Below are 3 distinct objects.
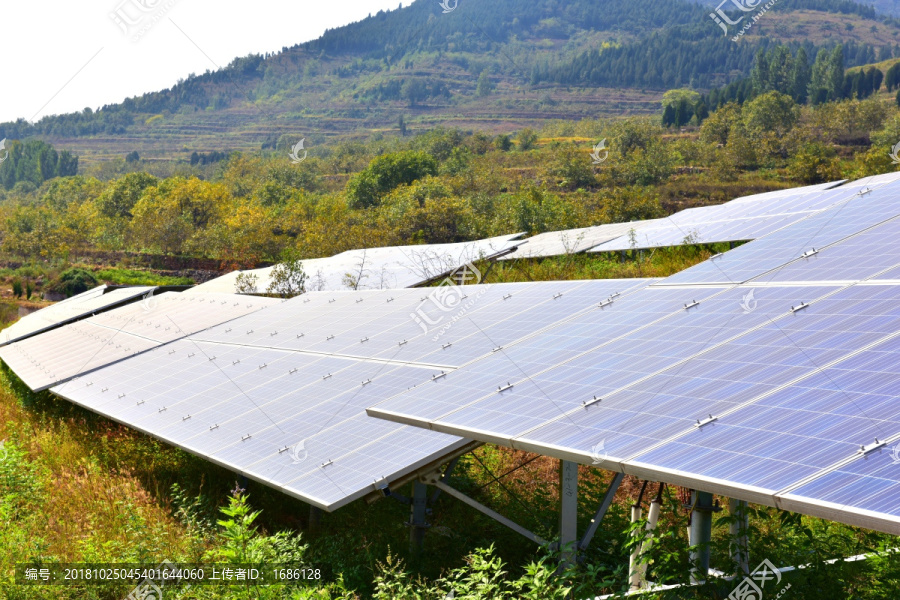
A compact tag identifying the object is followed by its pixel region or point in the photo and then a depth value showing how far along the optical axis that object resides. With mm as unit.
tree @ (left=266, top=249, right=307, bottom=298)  28797
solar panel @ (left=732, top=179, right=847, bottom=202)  24428
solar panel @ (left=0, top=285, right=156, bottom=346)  28578
